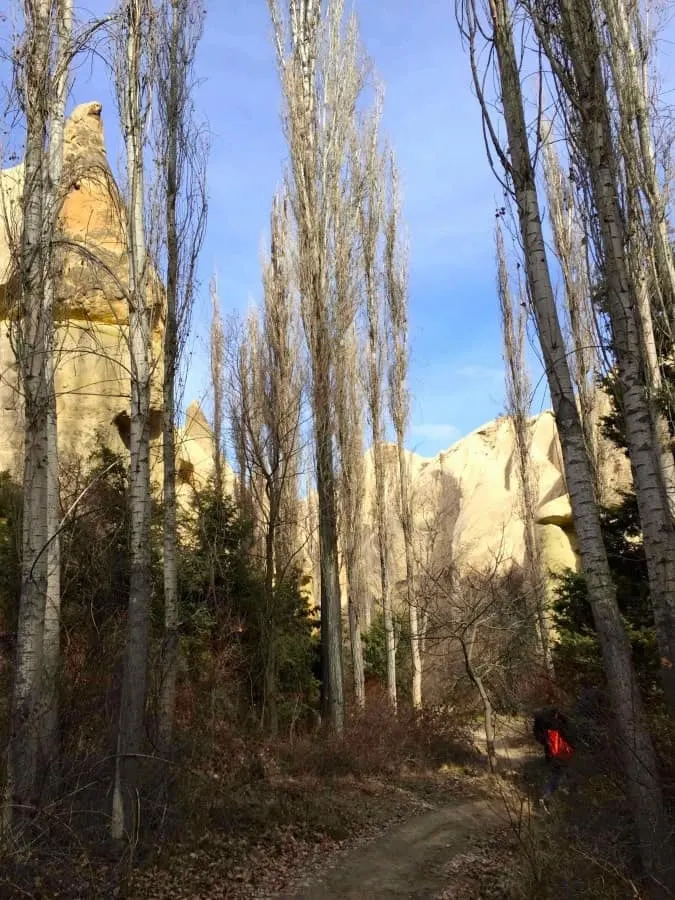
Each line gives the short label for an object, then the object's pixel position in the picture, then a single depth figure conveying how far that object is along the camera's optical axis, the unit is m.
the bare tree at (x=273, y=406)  11.04
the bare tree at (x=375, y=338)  16.70
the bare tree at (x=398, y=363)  17.45
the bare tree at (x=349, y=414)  12.45
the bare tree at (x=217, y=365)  23.48
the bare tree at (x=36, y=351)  5.07
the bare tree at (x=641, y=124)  8.52
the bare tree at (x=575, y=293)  14.53
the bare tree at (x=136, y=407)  5.89
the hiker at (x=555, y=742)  7.61
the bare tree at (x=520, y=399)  20.31
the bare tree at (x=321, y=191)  11.45
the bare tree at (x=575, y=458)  4.31
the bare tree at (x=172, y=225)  7.98
